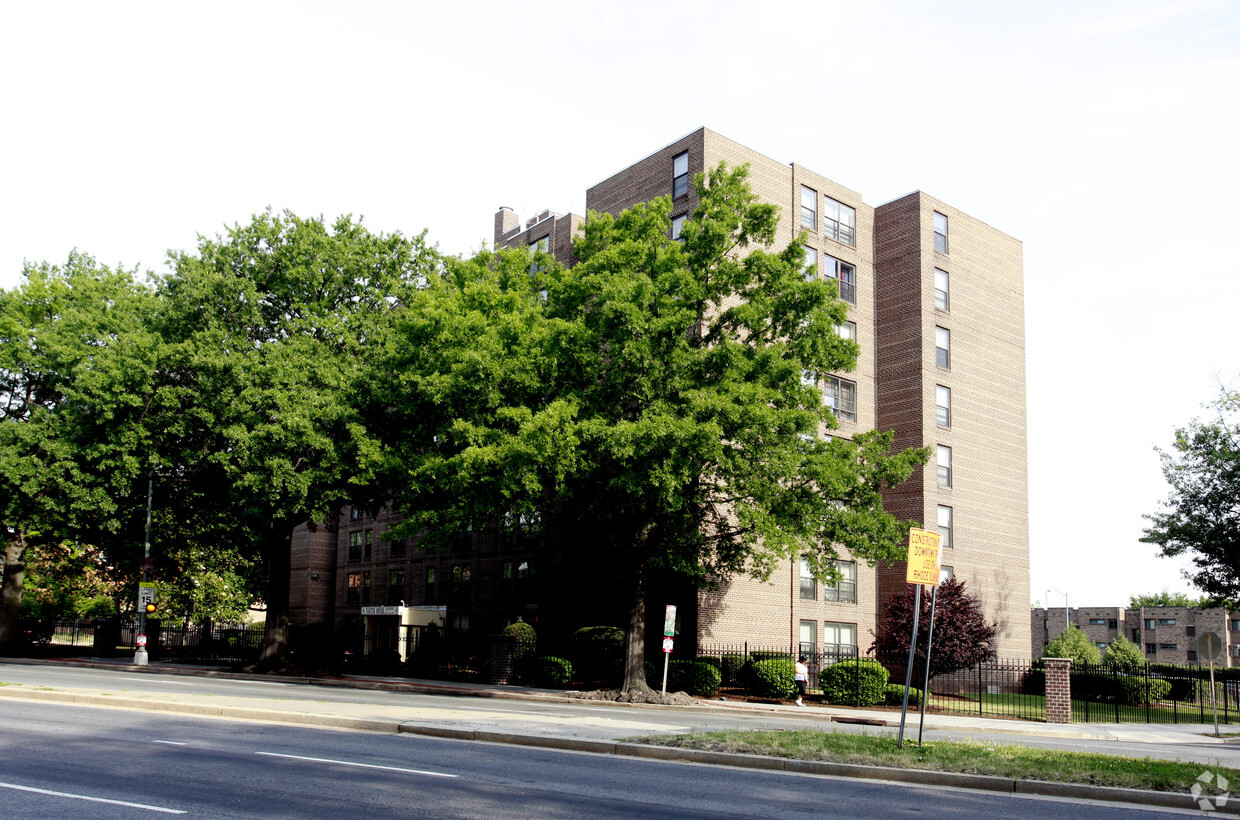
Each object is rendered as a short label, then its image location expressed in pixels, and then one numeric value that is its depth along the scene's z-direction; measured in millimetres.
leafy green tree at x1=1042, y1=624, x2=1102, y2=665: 57156
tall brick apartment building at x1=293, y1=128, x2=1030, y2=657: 41500
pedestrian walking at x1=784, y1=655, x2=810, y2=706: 31750
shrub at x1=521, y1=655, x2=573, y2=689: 35875
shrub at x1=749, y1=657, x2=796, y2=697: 32531
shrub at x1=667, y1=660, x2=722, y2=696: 32750
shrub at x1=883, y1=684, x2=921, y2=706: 31639
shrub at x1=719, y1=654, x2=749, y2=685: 35094
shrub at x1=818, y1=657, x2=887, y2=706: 31484
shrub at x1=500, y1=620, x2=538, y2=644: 38653
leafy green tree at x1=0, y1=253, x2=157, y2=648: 34031
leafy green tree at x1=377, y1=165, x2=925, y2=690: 26344
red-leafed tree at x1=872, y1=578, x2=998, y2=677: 34750
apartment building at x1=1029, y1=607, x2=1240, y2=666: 88250
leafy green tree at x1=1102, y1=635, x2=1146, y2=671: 59428
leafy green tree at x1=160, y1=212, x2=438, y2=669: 32156
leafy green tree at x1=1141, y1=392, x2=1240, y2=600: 40094
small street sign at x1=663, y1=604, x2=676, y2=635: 28791
